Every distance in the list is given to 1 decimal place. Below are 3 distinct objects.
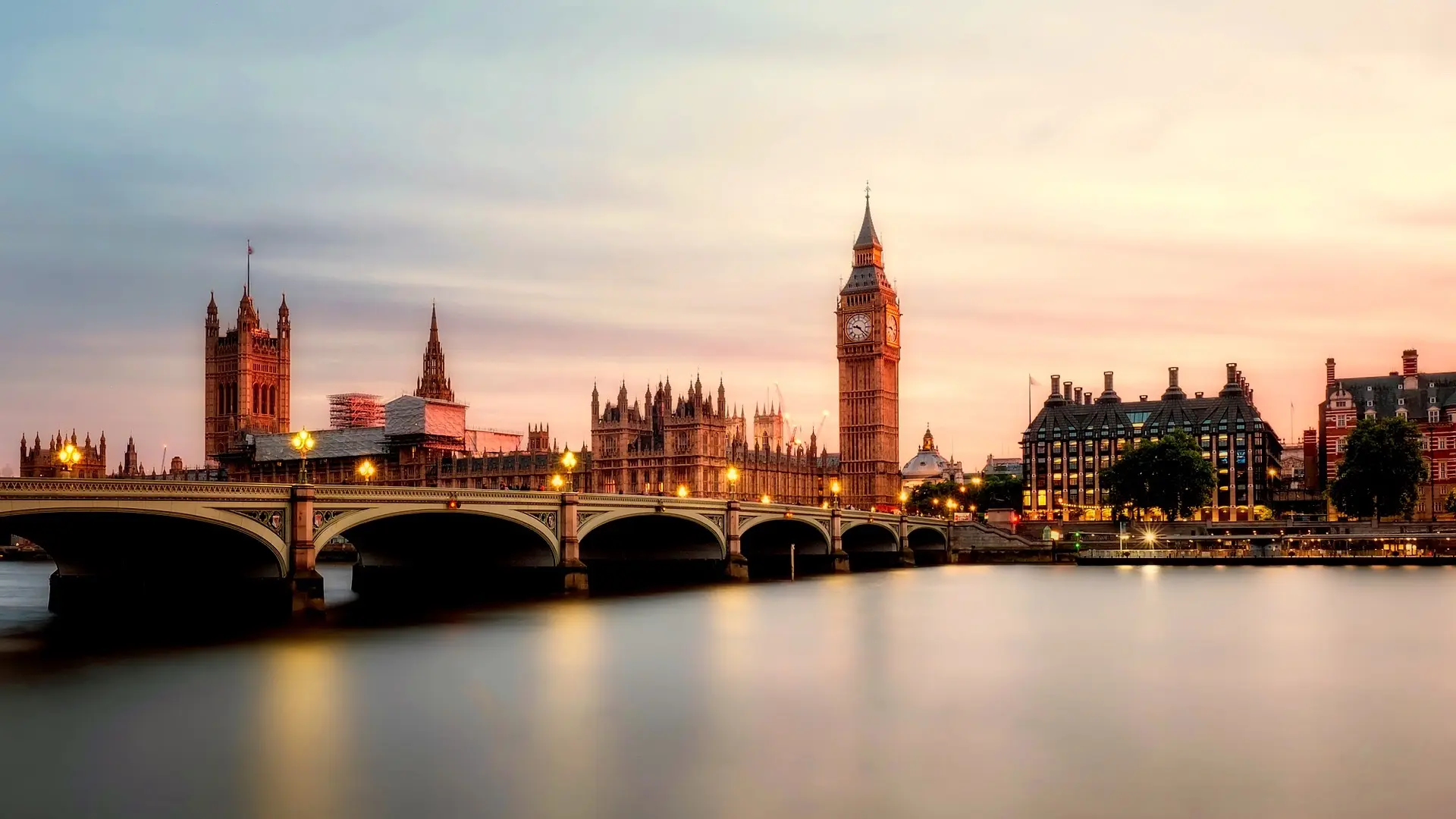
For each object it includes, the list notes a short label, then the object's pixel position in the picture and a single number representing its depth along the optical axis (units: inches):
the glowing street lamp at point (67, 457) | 2345.0
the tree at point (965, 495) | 6830.7
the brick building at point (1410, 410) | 5452.8
